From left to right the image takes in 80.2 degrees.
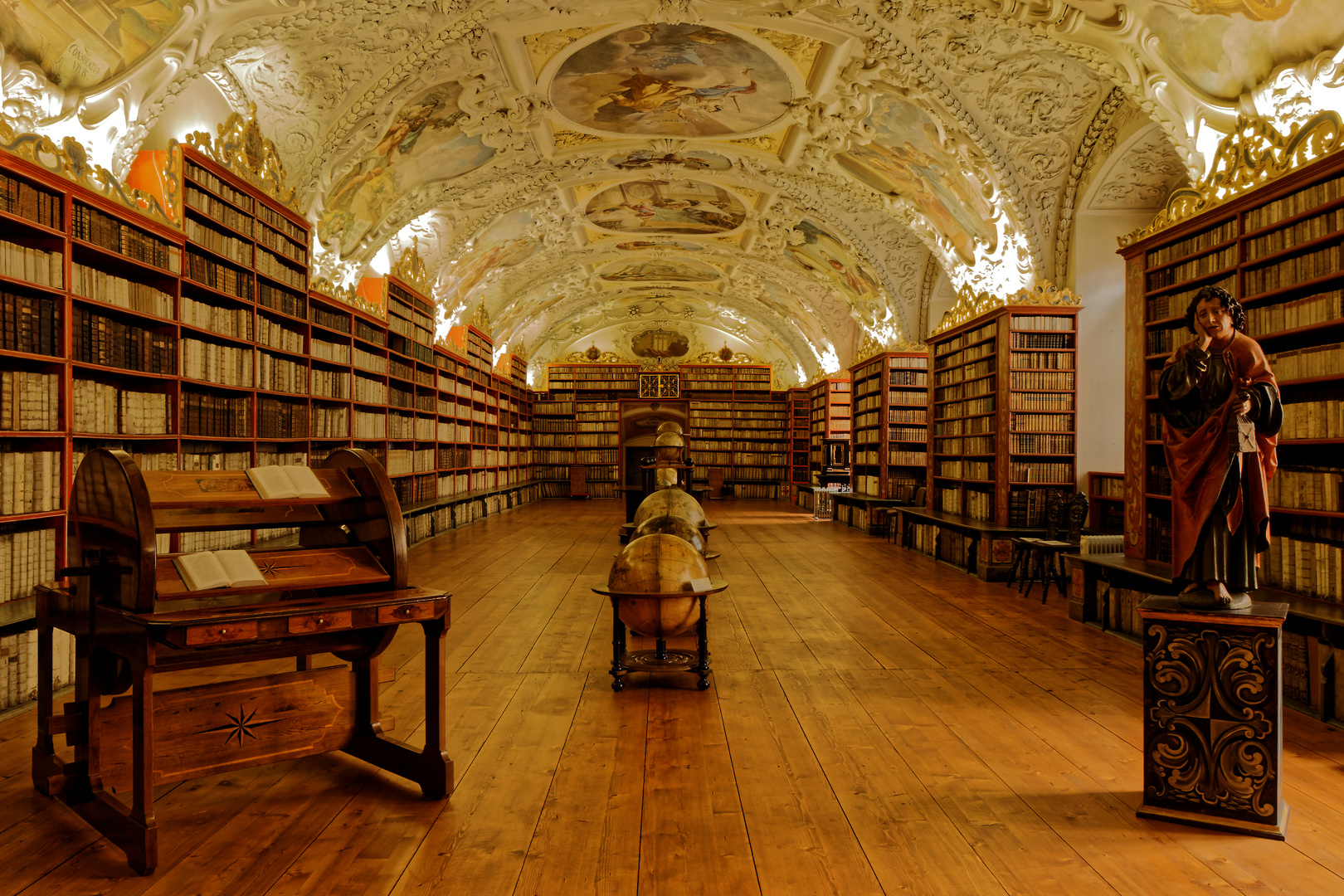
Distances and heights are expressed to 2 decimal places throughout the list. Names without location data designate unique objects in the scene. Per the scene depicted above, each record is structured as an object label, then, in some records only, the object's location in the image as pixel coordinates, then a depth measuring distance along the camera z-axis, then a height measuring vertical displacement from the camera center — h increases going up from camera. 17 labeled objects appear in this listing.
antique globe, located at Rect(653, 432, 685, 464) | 12.12 +0.06
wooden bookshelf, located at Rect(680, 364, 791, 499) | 26.53 +0.55
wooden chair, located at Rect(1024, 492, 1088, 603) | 8.48 -1.05
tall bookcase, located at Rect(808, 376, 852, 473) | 22.23 +1.23
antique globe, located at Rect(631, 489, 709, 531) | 9.32 -0.68
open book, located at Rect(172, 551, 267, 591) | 3.10 -0.48
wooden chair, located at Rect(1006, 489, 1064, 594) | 9.19 -1.04
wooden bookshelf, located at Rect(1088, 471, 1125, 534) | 9.67 -0.63
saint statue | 3.51 +0.00
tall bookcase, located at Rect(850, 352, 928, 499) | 15.76 +0.61
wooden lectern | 2.94 -0.74
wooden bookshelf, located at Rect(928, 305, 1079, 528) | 10.22 +0.57
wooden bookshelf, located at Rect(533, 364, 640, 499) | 26.48 +0.90
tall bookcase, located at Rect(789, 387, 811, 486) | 26.08 +0.62
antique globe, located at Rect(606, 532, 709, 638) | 5.14 -0.85
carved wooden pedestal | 3.23 -1.12
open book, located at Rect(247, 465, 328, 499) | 3.42 -0.14
